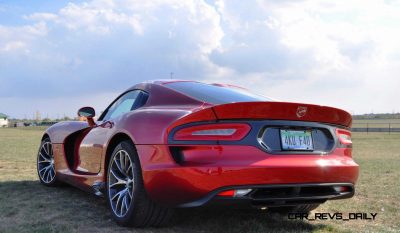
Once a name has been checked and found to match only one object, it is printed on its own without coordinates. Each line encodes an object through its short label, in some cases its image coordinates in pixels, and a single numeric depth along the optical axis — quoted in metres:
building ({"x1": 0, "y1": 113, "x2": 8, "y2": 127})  113.37
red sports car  3.44
